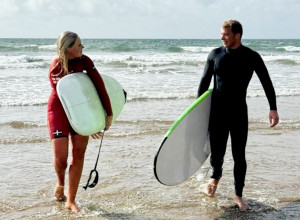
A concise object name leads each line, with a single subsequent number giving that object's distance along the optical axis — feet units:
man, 12.82
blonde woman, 11.92
